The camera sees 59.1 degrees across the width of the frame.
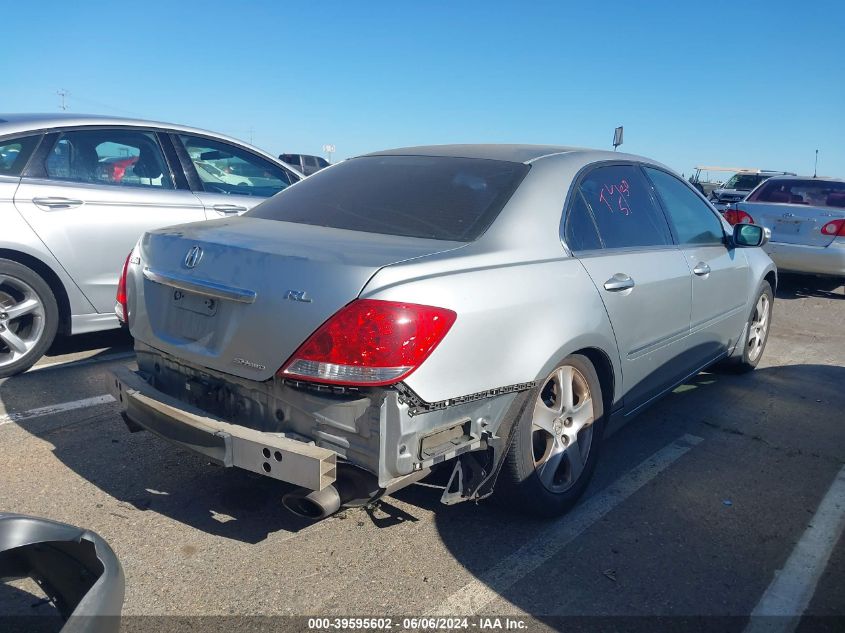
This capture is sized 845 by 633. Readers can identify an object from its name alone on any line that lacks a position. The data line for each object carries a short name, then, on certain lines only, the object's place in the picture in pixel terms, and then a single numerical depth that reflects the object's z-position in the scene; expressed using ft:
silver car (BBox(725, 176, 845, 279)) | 29.55
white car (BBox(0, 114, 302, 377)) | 15.67
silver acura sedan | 8.12
